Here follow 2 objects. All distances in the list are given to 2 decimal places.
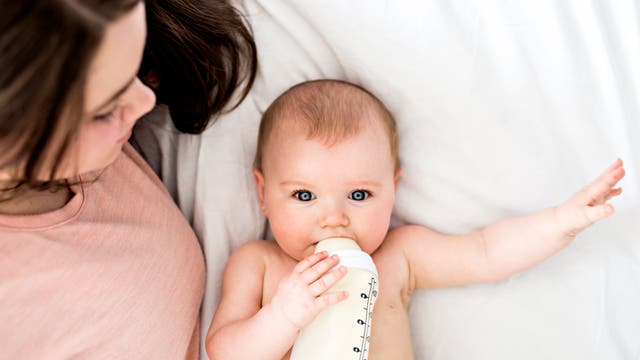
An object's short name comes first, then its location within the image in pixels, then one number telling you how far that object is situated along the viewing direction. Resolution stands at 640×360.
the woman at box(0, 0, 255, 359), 0.76
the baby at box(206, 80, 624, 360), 1.23
